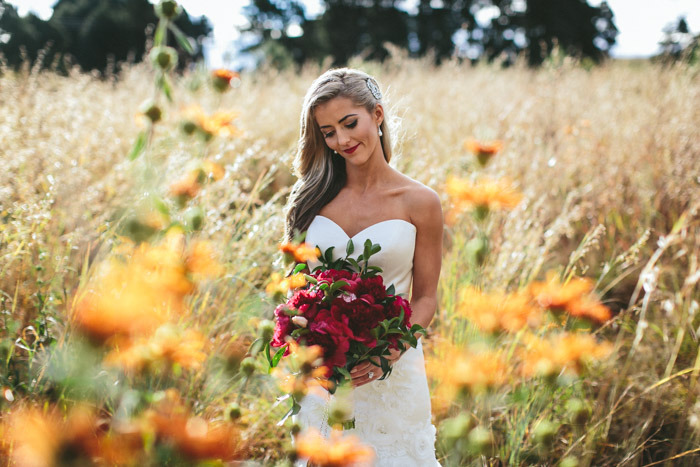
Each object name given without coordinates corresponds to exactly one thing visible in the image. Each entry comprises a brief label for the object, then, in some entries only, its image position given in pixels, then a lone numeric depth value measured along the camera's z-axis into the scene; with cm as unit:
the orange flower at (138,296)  61
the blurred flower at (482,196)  110
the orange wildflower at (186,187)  77
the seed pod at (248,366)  93
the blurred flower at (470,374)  75
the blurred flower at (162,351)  65
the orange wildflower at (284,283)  103
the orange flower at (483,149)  126
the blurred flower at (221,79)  112
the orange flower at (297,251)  120
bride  159
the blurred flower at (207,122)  80
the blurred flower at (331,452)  70
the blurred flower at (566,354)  92
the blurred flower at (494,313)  87
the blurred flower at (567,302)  110
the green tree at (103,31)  1741
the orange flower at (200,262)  80
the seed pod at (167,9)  77
